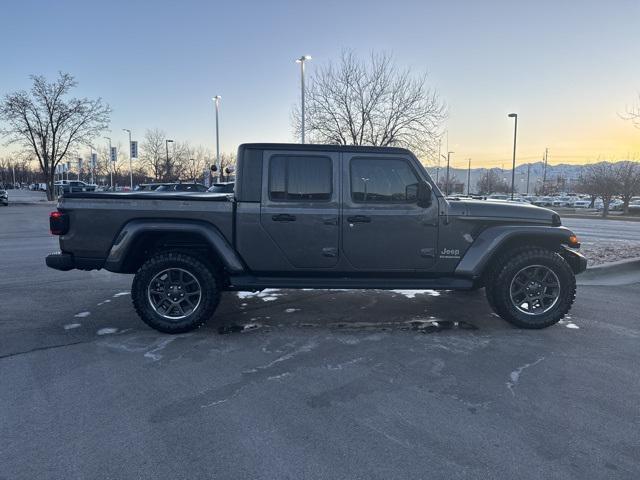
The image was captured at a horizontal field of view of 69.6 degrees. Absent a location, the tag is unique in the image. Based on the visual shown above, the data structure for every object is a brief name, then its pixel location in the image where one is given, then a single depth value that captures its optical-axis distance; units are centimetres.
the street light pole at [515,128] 3575
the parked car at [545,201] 5827
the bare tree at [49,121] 3456
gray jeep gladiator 497
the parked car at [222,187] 1450
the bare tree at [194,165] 6349
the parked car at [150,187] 2107
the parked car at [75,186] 4273
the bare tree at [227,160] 6775
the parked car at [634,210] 3797
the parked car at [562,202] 5705
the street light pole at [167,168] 4583
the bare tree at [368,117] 2242
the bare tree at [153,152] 5751
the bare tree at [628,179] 3500
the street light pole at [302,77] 2202
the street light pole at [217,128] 3347
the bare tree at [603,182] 3450
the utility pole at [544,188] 8875
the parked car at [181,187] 1790
